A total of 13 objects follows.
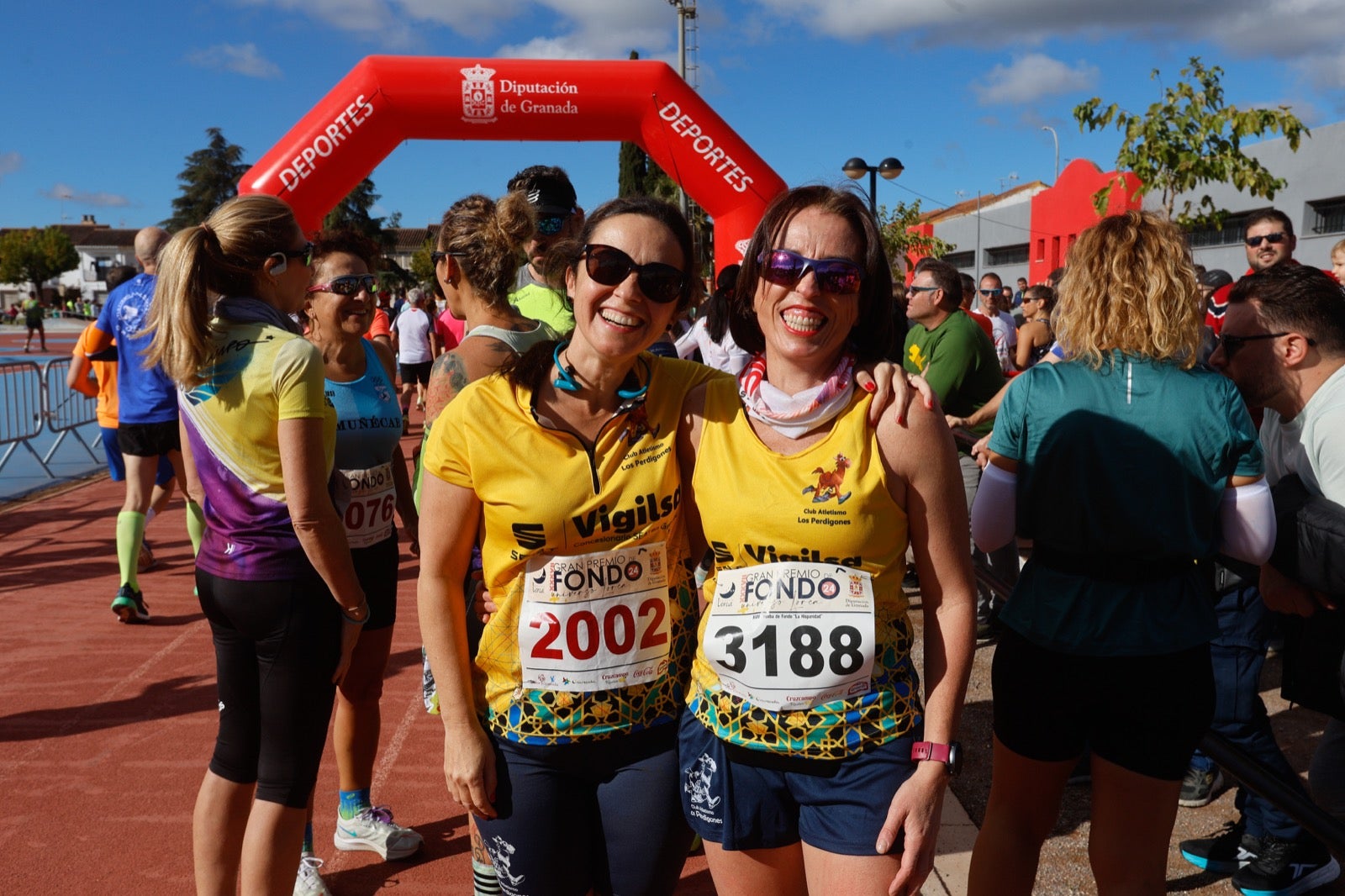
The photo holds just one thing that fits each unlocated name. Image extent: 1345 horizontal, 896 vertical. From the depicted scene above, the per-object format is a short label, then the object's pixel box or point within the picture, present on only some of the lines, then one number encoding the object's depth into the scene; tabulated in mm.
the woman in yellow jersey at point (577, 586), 2025
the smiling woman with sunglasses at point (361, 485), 3449
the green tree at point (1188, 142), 11133
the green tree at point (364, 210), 61269
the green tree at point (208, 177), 75062
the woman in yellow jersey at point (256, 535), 2580
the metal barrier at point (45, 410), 11500
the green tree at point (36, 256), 85750
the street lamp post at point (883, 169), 16859
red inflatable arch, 8484
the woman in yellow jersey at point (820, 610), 1905
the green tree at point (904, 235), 24125
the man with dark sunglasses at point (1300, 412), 2533
